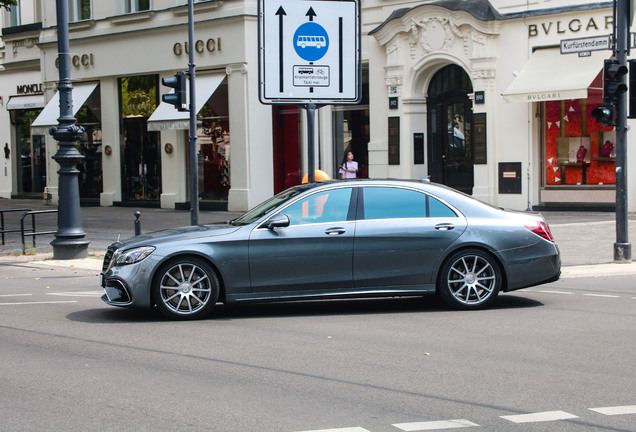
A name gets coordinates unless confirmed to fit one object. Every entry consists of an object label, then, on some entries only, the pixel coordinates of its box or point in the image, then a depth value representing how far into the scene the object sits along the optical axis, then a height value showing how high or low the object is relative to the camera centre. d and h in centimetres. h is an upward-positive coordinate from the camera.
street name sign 1494 +181
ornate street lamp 1616 -13
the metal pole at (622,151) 1472 +4
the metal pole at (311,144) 1303 +23
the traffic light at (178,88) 1690 +139
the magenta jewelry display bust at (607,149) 2206 +11
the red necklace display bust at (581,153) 2239 +2
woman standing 2486 -25
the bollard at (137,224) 1573 -105
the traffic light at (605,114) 1474 +64
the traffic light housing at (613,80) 1467 +119
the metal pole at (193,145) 1739 +33
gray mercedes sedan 955 -100
